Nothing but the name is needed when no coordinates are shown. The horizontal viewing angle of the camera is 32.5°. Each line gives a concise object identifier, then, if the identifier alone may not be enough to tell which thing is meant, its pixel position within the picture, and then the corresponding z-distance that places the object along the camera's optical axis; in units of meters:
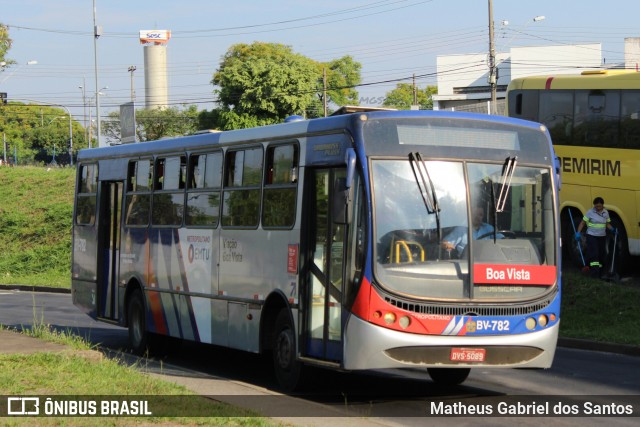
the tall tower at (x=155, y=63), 188.88
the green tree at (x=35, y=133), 130.00
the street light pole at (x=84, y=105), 124.44
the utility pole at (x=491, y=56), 47.81
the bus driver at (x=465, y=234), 11.23
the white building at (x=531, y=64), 94.50
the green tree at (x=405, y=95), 140.25
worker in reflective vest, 22.19
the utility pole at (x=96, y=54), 59.12
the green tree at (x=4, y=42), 87.94
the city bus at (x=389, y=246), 11.06
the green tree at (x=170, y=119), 108.12
